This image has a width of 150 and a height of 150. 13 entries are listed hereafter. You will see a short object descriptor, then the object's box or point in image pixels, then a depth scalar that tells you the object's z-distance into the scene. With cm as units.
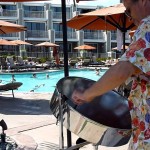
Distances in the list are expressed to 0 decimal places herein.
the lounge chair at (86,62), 3048
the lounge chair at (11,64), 2533
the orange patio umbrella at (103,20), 735
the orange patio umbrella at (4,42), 2223
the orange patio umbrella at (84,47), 3327
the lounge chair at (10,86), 895
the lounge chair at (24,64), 2598
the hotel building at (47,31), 4297
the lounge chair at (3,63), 2644
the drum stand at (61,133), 193
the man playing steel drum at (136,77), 143
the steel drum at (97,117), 181
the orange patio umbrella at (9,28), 883
